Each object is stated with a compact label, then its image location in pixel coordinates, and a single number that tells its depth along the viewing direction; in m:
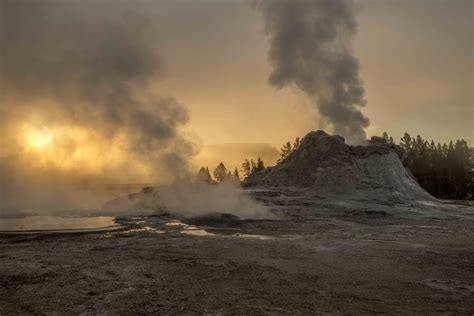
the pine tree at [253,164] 109.19
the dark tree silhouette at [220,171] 108.97
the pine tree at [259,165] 106.16
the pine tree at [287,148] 114.25
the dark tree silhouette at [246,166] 126.00
